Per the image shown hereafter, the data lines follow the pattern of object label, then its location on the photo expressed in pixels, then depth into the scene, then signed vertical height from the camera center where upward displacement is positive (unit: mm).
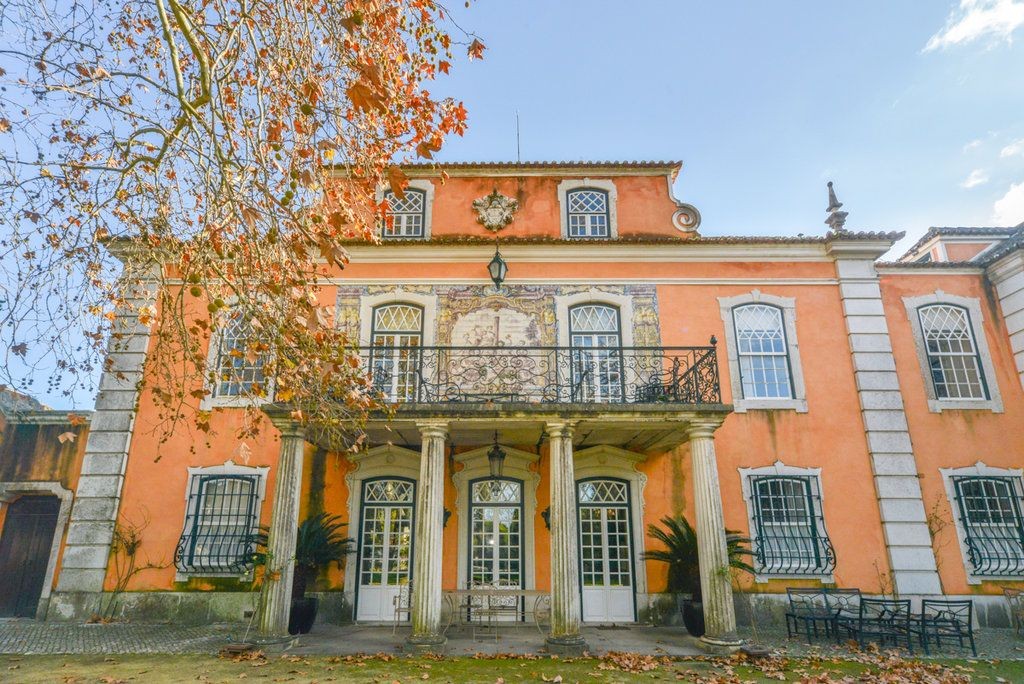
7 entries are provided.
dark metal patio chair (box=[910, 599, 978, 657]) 8680 -1352
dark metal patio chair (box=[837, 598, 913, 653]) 8969 -1398
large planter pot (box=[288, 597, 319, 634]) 9656 -1245
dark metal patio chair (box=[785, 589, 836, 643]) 9820 -1248
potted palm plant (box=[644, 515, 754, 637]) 9789 -373
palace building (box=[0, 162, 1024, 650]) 10688 +1720
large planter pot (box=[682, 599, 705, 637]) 9648 -1291
